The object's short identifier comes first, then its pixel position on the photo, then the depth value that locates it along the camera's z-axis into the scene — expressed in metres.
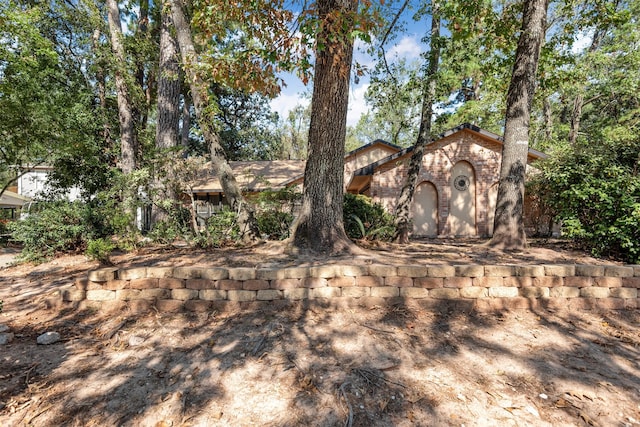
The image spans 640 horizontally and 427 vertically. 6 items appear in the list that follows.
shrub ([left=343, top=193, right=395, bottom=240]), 6.66
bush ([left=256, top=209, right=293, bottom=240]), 6.30
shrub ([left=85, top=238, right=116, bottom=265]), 4.35
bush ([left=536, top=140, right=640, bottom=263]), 4.73
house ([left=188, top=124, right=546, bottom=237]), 11.37
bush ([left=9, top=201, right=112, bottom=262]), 6.61
